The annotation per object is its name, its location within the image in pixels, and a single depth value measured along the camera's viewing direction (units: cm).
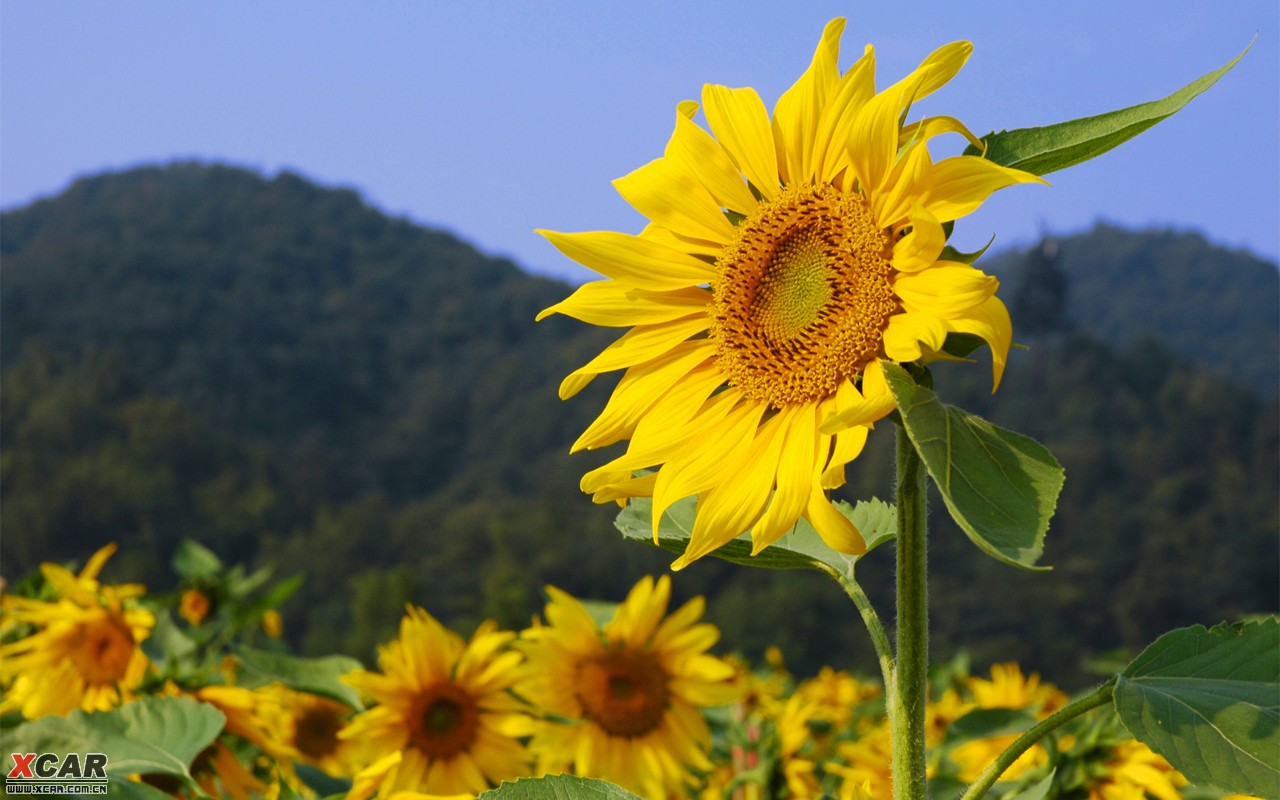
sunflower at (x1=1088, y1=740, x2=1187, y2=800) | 174
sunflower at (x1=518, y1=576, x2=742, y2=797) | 246
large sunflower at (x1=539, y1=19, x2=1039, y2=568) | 98
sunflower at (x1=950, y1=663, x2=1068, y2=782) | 217
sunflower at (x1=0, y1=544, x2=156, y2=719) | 236
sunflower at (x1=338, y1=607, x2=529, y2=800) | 236
